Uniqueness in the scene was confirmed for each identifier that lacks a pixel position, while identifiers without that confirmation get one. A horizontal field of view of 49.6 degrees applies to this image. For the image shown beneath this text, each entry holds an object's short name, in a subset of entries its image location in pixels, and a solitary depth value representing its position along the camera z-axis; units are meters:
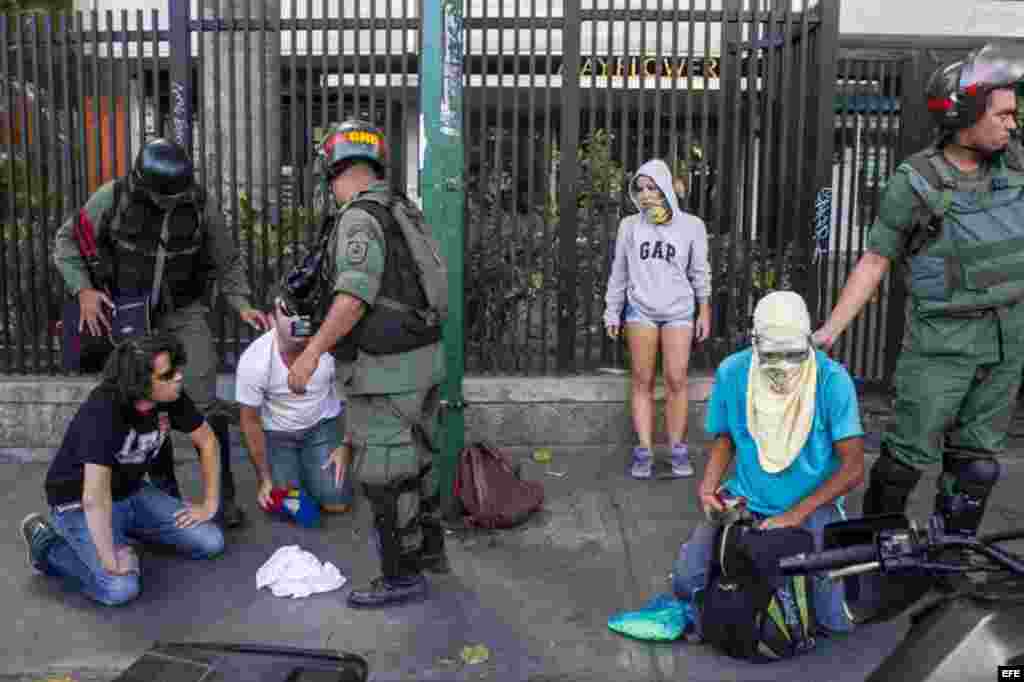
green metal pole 4.77
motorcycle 1.68
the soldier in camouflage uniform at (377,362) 4.11
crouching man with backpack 3.82
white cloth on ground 4.57
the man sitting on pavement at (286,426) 5.35
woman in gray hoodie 5.94
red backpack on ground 5.16
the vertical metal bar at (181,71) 6.41
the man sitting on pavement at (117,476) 4.40
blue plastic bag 4.07
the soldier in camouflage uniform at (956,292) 4.07
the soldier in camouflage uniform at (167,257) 4.93
